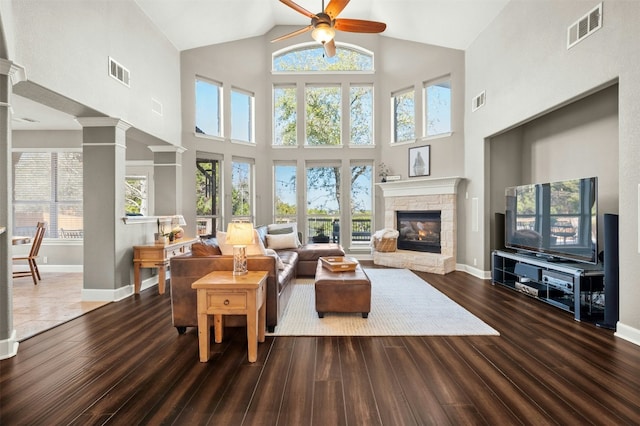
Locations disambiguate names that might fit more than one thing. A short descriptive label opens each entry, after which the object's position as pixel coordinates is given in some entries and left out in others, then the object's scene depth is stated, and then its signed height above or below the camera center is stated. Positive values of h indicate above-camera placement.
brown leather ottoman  3.50 -0.89
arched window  7.77 +3.72
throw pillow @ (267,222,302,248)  6.30 -0.29
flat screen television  3.62 -0.09
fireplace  6.77 -0.37
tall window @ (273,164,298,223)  7.82 +0.49
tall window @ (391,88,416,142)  7.21 +2.23
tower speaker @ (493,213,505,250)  5.45 -0.31
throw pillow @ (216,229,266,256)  3.27 -0.35
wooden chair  5.32 -0.67
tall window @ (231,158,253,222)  7.36 +0.57
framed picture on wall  6.83 +1.12
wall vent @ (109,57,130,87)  4.27 +1.95
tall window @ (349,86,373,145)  7.78 +2.38
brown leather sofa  3.12 -0.64
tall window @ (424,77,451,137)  6.66 +2.24
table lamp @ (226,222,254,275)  2.88 -0.24
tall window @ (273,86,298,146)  7.85 +2.45
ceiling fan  3.76 +2.38
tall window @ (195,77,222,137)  6.84 +2.32
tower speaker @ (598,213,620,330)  3.14 -0.59
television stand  3.48 -0.84
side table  2.53 -0.71
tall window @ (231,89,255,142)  7.42 +2.30
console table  4.68 -0.67
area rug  3.14 -1.15
